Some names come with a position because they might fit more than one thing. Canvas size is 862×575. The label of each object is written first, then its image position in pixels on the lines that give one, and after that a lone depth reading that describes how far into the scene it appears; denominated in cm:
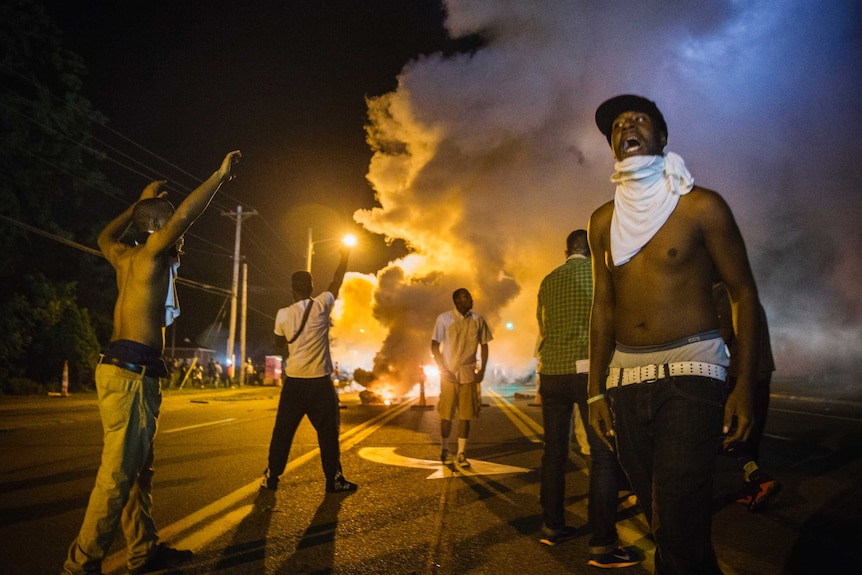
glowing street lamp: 3067
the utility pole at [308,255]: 3068
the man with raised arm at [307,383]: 518
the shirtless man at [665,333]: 216
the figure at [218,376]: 3061
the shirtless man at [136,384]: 305
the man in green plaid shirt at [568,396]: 361
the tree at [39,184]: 2192
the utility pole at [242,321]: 3154
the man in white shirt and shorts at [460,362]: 686
